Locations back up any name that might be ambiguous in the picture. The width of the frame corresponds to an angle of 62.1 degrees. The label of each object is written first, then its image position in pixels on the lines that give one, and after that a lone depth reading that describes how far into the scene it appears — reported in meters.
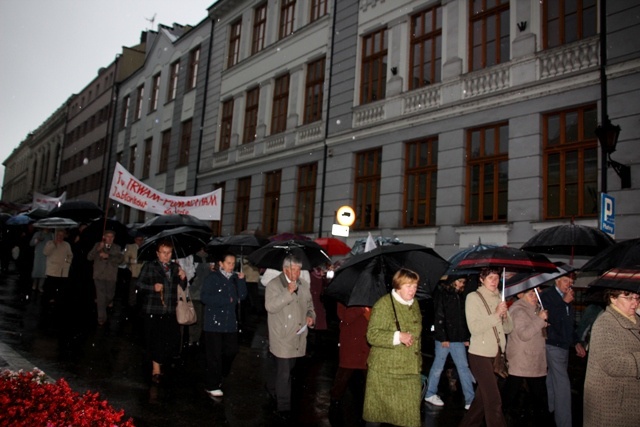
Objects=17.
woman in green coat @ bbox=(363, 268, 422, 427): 4.63
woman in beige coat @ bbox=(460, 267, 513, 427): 5.18
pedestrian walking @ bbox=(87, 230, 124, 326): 11.22
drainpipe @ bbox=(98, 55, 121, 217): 39.59
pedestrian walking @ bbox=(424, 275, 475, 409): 7.03
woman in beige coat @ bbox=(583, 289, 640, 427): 3.99
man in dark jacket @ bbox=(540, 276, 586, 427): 5.83
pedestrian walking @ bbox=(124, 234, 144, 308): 12.72
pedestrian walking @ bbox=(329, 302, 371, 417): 6.08
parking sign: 9.61
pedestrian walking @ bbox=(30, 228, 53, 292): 15.03
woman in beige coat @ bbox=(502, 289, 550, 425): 5.86
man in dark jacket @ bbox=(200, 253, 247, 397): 6.59
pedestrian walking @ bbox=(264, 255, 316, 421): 6.00
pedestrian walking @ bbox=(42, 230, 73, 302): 12.70
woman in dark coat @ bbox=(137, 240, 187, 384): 7.15
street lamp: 10.02
